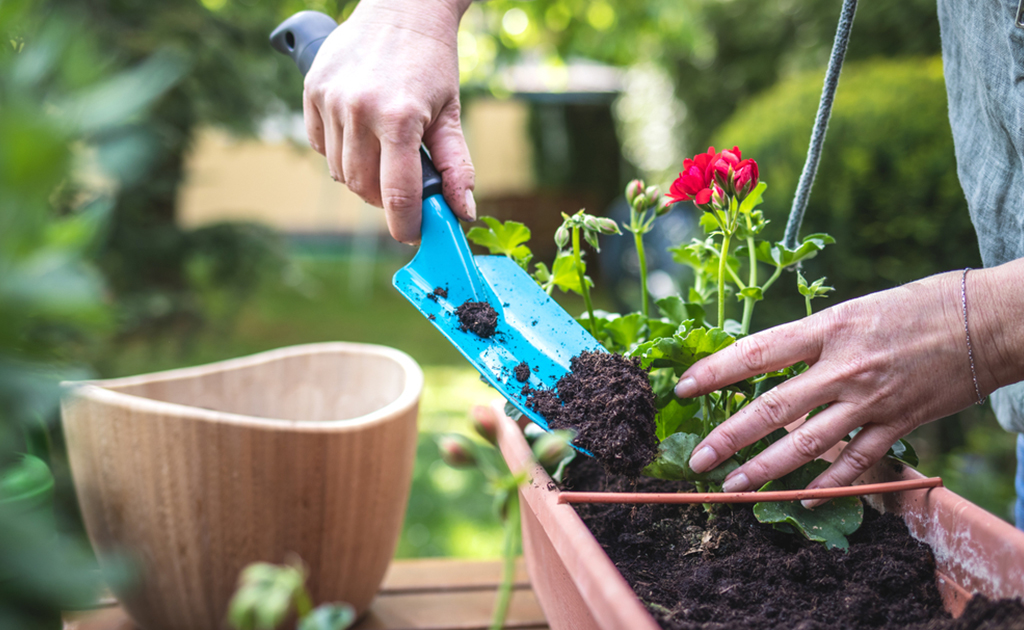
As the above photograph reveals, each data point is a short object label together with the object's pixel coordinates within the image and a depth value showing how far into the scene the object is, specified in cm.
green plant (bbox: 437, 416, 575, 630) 37
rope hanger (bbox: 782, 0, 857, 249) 76
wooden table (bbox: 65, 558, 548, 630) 95
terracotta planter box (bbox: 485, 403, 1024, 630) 49
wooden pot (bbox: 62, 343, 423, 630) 85
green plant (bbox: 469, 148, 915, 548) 73
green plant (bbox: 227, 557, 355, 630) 28
